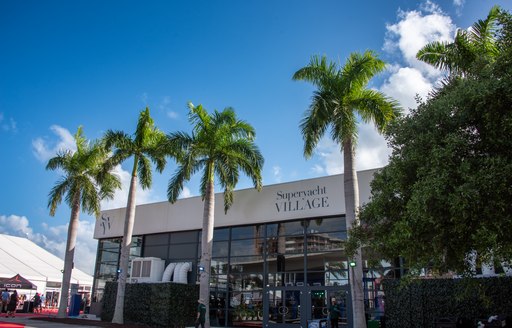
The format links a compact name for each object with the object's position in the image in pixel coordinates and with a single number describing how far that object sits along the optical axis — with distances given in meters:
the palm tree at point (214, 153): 21.41
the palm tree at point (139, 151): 24.45
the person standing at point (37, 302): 32.09
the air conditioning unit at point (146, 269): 25.44
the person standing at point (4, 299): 29.81
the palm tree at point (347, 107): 16.73
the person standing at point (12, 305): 26.42
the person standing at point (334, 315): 18.22
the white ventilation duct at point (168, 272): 24.95
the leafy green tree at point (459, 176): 8.49
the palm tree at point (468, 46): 14.27
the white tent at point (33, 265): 40.97
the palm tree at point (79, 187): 26.92
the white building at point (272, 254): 19.97
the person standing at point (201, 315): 17.95
